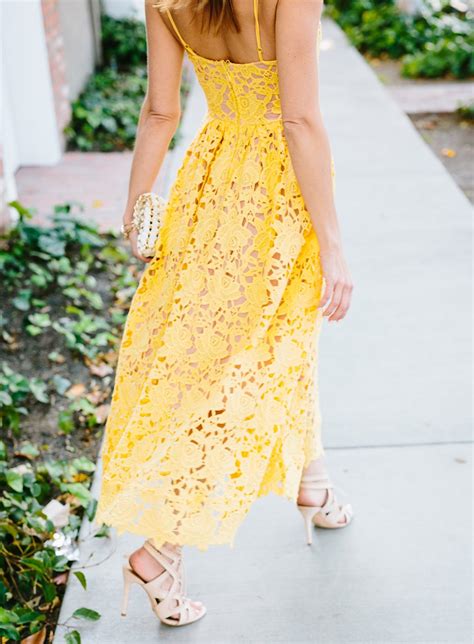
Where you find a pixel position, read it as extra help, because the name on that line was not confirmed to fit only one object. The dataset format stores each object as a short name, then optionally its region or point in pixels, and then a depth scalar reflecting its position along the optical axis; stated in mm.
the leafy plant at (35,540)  2381
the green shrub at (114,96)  6725
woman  2082
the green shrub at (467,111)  7971
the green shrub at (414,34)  9672
